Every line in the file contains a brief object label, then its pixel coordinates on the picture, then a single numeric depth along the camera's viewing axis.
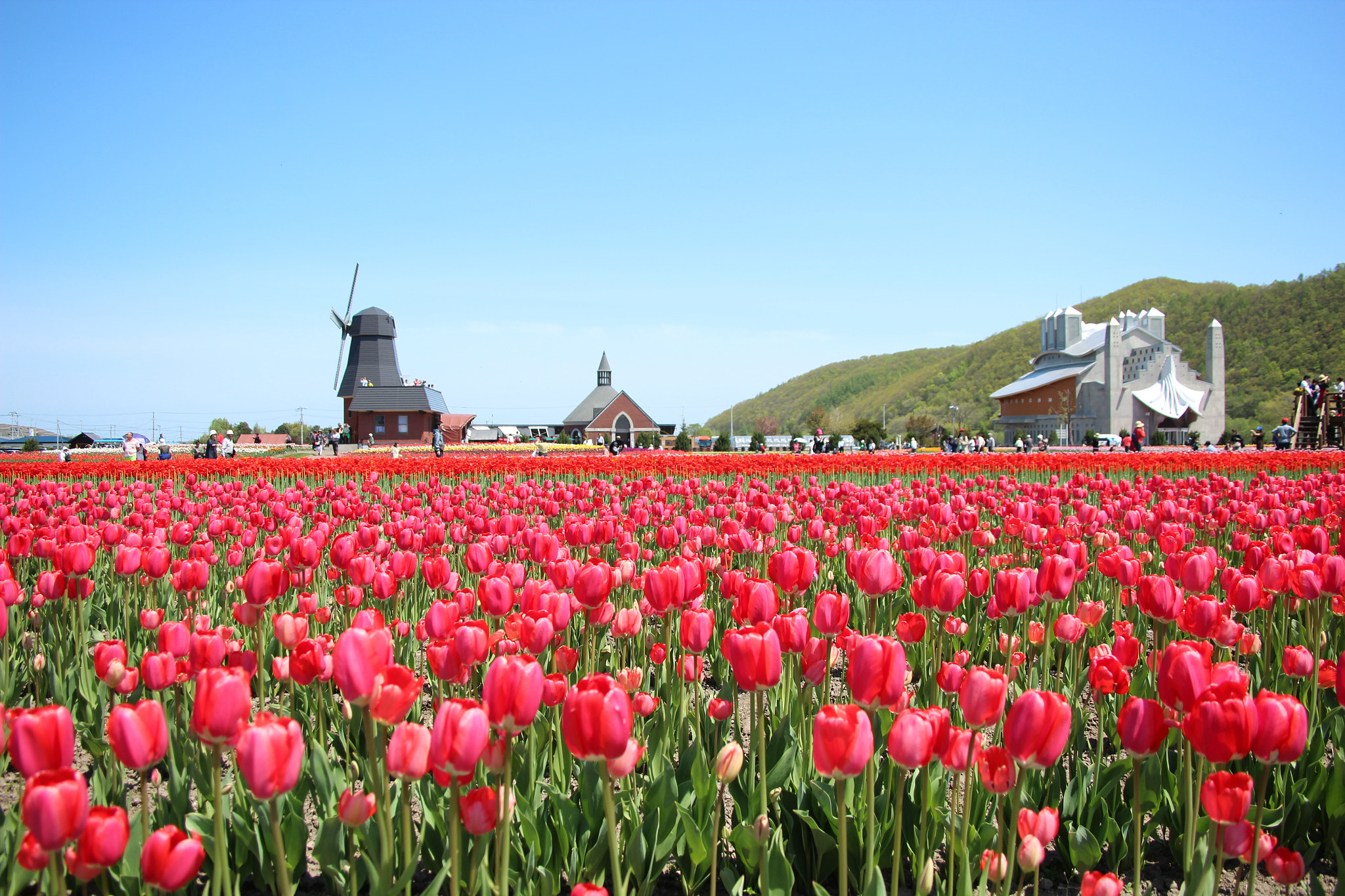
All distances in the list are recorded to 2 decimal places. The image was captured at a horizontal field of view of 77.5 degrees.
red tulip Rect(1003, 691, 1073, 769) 1.68
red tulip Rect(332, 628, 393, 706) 1.72
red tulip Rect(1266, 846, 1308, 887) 2.01
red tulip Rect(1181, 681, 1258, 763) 1.67
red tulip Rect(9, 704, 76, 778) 1.45
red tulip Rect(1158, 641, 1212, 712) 1.80
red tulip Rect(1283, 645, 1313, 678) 3.01
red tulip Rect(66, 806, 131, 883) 1.47
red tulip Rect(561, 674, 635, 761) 1.60
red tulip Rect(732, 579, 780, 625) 2.53
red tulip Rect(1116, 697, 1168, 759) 1.81
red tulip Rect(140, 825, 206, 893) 1.53
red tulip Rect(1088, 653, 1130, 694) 2.54
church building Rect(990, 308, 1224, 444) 59.81
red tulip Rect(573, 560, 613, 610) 2.78
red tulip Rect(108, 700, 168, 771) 1.62
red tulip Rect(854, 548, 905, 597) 2.91
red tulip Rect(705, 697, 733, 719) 2.66
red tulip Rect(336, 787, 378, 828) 1.70
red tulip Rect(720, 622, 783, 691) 2.03
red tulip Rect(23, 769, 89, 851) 1.37
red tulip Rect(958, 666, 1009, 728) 1.82
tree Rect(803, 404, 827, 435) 83.32
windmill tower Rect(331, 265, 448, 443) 59.31
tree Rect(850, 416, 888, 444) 53.31
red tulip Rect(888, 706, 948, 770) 1.75
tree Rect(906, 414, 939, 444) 86.85
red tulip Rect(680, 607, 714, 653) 2.57
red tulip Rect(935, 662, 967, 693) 2.74
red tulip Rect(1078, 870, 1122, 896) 1.79
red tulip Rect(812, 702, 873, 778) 1.68
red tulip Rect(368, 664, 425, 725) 1.71
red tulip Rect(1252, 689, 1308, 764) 1.69
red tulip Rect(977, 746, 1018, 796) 1.80
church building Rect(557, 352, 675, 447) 82.69
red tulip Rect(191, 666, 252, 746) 1.68
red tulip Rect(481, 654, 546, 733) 1.68
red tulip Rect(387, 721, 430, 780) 1.67
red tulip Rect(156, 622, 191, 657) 2.67
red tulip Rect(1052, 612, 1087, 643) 3.22
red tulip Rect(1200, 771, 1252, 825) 1.72
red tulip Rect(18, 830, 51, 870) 1.48
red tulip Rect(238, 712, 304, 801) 1.55
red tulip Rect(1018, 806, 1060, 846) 1.95
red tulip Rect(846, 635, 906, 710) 1.83
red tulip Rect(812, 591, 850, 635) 2.50
